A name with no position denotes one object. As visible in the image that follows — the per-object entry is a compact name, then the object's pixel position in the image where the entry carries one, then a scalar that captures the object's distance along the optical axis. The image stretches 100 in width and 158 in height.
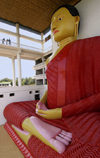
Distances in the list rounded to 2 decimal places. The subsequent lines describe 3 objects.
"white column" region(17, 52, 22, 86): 6.12
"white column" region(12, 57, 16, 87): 7.31
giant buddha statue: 0.65
